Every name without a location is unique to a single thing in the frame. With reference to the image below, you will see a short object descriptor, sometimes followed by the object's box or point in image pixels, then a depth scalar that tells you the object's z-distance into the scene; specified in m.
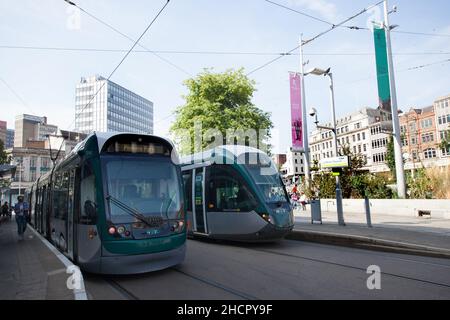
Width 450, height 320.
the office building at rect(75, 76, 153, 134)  110.88
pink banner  24.05
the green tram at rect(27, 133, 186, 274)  6.02
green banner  19.23
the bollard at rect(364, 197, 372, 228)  12.26
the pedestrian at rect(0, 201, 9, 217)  26.55
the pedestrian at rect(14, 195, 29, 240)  14.33
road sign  13.27
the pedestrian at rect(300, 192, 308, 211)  22.83
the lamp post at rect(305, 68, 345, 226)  15.69
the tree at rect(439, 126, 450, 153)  38.39
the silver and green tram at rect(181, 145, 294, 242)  9.42
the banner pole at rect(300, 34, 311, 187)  23.45
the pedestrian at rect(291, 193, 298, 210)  24.53
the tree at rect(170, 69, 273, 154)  27.77
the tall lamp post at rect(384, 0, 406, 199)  19.44
